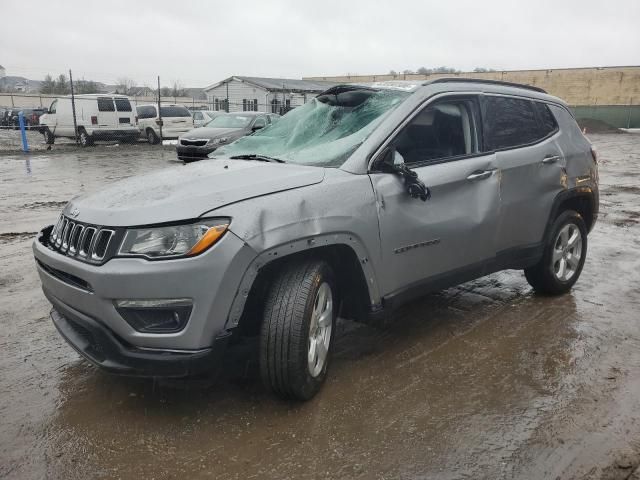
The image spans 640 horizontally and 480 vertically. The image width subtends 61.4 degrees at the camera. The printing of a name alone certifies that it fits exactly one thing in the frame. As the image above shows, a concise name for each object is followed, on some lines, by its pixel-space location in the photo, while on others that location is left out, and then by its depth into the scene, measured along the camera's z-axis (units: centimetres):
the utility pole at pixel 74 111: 1982
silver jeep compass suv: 256
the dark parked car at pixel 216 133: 1488
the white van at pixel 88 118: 2031
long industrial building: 5231
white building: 3806
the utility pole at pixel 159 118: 2263
